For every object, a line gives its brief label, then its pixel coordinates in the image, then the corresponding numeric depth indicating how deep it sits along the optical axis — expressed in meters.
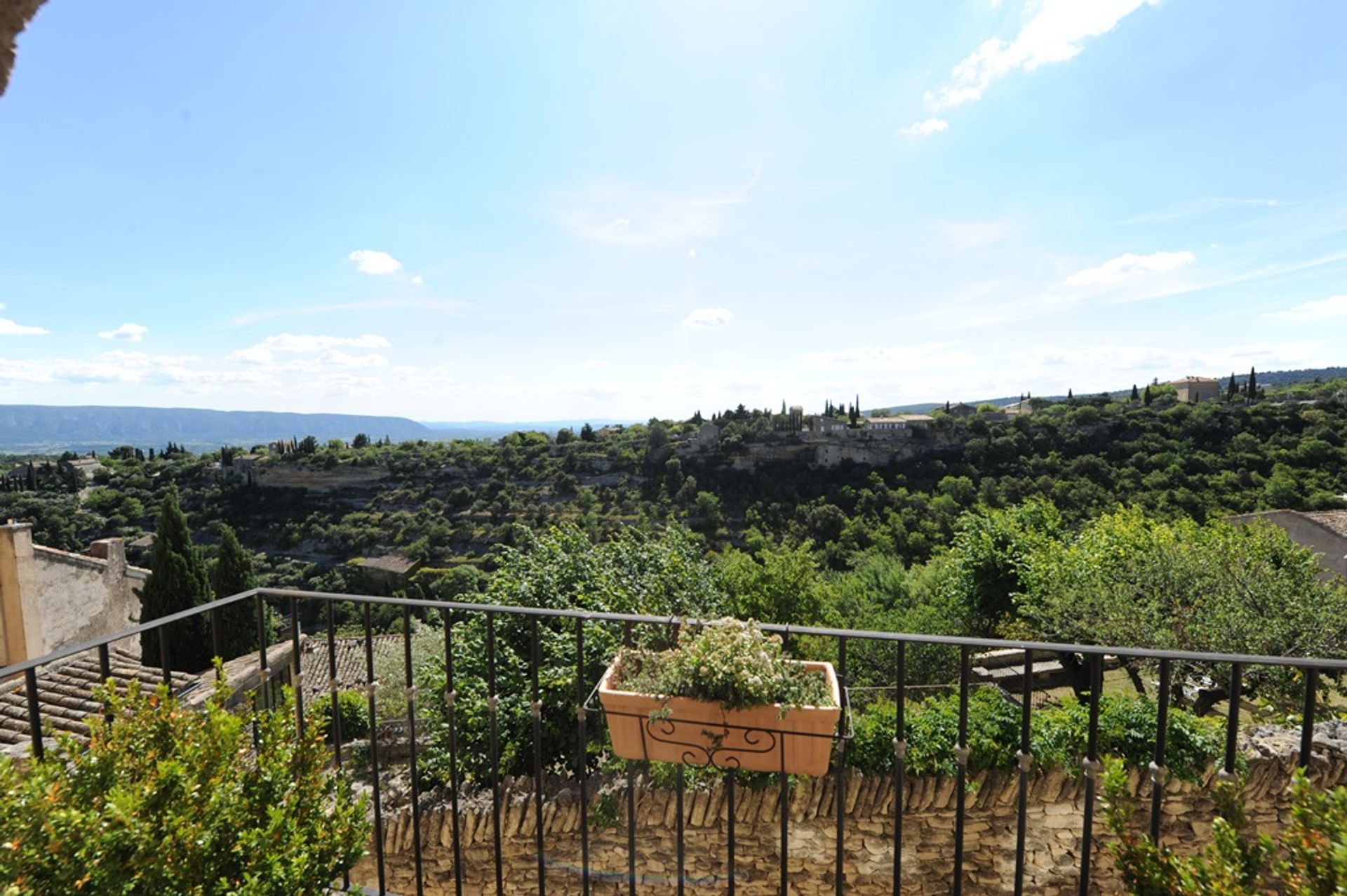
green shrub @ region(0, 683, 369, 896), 1.02
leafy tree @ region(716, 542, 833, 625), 10.59
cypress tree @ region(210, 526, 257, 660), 13.00
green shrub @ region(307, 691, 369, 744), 12.77
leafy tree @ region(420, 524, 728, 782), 5.43
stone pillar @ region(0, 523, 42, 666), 6.44
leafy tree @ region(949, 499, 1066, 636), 11.27
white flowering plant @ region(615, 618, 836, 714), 1.42
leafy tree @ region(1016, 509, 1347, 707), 7.45
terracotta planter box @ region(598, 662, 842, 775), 1.44
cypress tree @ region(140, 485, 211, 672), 11.34
